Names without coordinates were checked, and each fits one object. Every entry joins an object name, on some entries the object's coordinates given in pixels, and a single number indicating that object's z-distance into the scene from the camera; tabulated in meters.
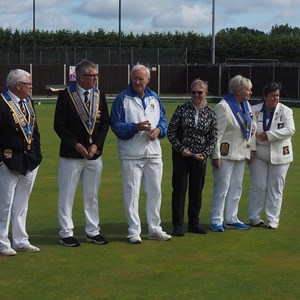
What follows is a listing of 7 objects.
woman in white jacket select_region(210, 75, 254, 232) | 7.86
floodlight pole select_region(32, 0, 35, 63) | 51.02
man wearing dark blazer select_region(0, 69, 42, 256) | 6.68
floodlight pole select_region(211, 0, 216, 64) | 47.16
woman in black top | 7.62
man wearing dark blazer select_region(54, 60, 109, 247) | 7.06
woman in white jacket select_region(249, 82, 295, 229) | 8.03
